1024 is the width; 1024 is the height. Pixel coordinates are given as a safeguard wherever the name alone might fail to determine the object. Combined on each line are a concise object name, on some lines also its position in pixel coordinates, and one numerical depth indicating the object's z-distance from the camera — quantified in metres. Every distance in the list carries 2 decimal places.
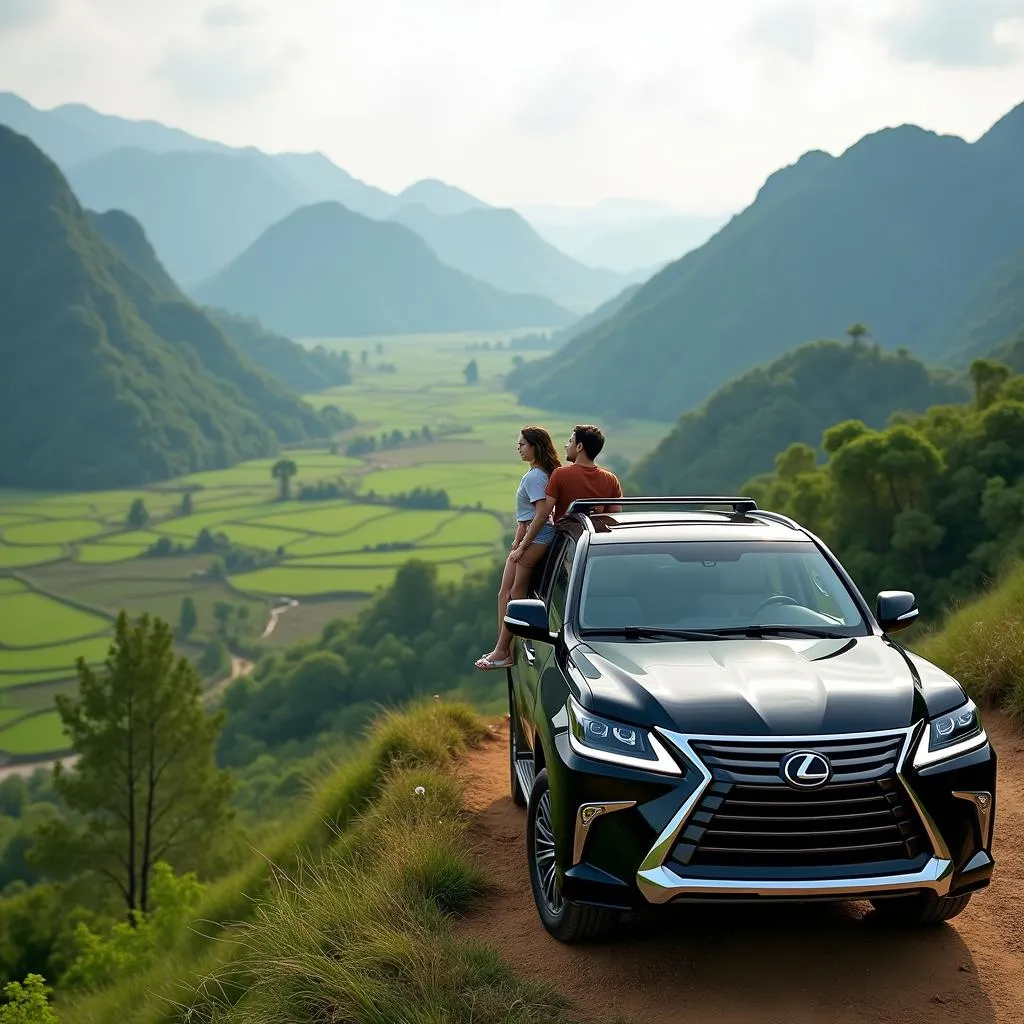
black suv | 4.39
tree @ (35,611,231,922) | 25.28
